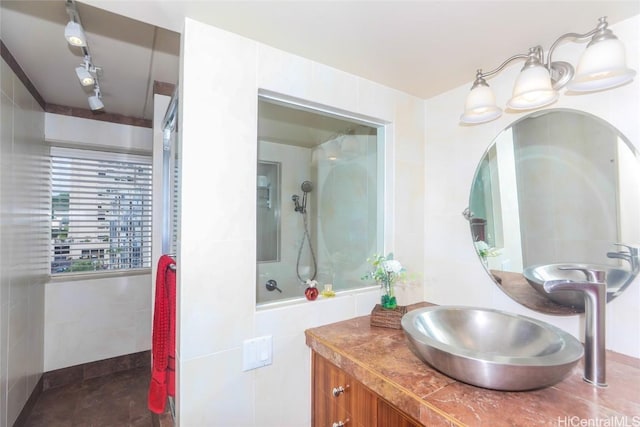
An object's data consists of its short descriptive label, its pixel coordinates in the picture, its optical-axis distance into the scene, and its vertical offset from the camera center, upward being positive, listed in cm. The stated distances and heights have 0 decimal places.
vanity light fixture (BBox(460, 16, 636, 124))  91 +50
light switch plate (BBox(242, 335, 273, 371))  114 -52
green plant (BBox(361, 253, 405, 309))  139 -27
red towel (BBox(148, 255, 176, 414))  135 -55
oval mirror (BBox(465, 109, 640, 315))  107 +6
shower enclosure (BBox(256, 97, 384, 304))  146 +14
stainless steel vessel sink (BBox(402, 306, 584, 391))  77 -40
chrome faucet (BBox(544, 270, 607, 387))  87 -30
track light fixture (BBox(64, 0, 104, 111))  116 +77
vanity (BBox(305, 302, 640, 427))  74 -49
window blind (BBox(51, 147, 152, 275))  254 +10
